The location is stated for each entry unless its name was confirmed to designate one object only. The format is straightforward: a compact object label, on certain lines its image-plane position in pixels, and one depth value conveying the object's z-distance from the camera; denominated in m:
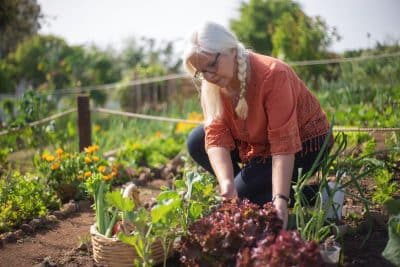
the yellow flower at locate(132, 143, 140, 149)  4.63
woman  2.13
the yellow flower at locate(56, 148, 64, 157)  3.77
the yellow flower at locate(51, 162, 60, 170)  3.60
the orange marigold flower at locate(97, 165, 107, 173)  3.49
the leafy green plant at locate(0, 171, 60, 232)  2.94
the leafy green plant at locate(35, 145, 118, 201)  3.60
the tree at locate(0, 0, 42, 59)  12.17
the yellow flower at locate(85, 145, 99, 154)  3.77
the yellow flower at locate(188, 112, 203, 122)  5.73
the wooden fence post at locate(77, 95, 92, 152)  4.51
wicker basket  2.13
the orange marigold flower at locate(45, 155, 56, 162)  3.64
